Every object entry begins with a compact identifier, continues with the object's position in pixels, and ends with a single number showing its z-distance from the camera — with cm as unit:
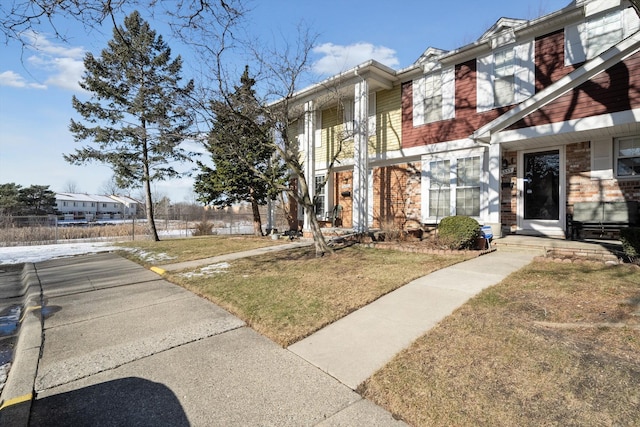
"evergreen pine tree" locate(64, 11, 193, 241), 1492
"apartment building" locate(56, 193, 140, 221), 6531
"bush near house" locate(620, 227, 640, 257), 553
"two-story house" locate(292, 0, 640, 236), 727
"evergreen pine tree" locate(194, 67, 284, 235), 1111
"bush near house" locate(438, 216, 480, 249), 745
